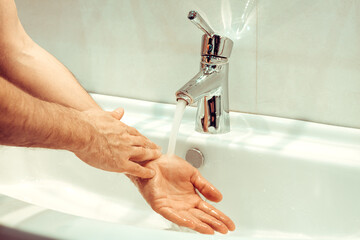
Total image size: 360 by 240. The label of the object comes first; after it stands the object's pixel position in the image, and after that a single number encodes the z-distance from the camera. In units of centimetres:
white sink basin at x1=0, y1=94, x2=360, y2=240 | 57
